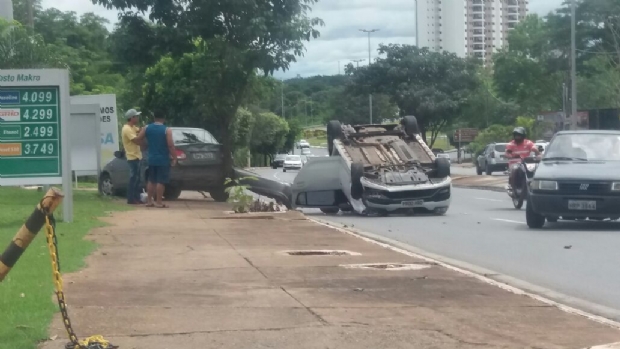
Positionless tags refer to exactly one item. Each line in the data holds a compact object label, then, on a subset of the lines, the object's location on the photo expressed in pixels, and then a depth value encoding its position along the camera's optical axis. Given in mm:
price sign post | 15148
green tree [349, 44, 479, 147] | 58219
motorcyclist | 22641
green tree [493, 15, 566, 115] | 87612
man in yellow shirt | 20422
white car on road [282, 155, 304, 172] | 70800
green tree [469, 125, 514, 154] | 73375
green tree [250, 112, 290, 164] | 85312
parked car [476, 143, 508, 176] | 50609
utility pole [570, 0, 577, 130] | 38081
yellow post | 6145
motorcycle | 20438
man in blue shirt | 19188
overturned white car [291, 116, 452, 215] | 20312
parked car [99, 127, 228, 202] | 22062
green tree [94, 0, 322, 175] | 23047
